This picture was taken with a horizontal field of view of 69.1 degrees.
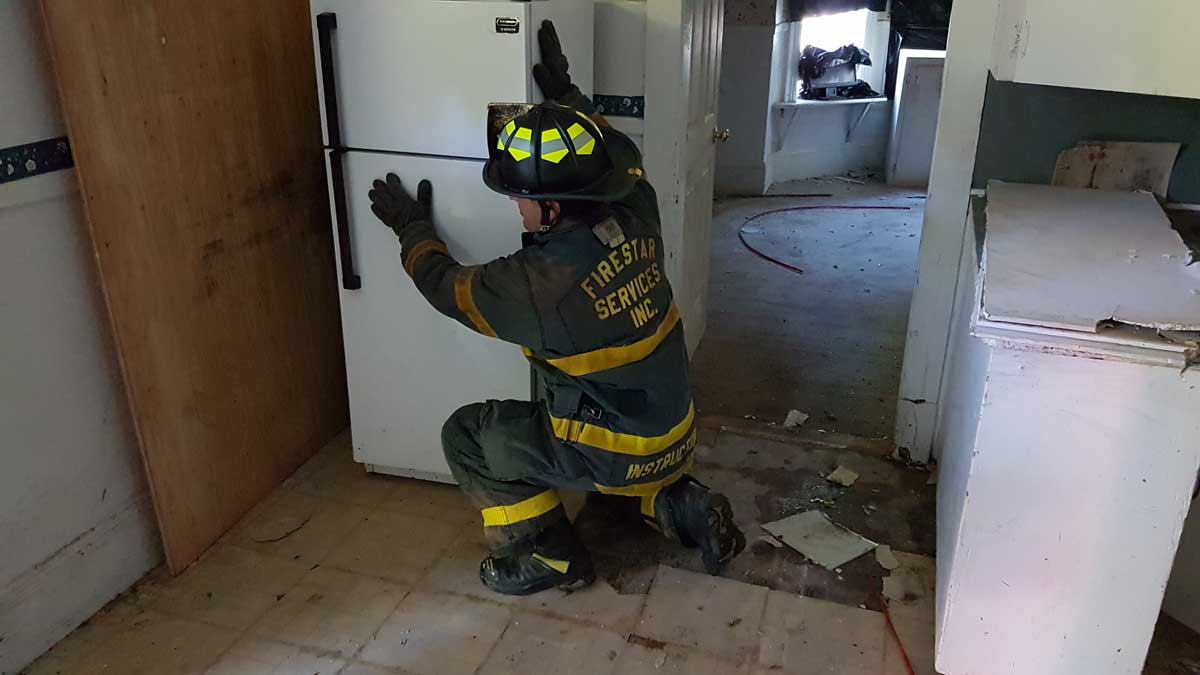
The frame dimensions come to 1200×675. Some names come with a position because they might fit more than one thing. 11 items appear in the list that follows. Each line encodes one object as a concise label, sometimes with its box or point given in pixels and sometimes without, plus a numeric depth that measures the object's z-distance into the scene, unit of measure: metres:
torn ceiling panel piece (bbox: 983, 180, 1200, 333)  1.54
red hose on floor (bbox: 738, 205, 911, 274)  4.90
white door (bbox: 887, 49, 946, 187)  6.36
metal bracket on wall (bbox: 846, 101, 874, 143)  6.92
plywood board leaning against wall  1.96
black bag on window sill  6.71
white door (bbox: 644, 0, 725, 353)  2.66
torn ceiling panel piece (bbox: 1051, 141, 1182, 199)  2.29
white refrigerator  2.15
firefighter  1.90
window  6.89
